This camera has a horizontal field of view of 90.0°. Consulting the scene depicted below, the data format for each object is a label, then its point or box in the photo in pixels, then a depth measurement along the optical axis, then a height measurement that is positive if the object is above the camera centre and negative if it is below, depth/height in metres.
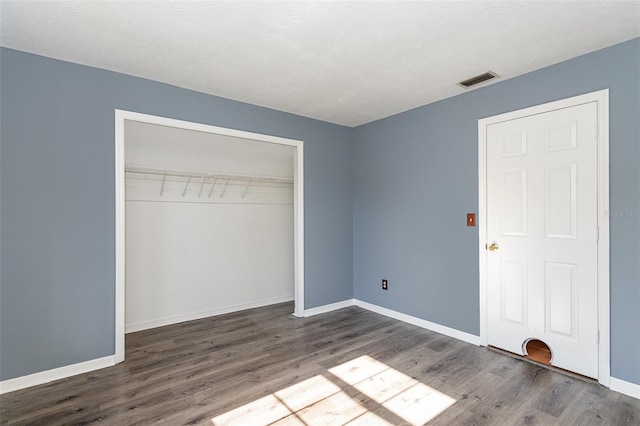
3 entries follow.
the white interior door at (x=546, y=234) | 2.45 -0.17
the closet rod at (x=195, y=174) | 3.53 +0.48
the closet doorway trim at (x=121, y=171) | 2.74 +0.37
